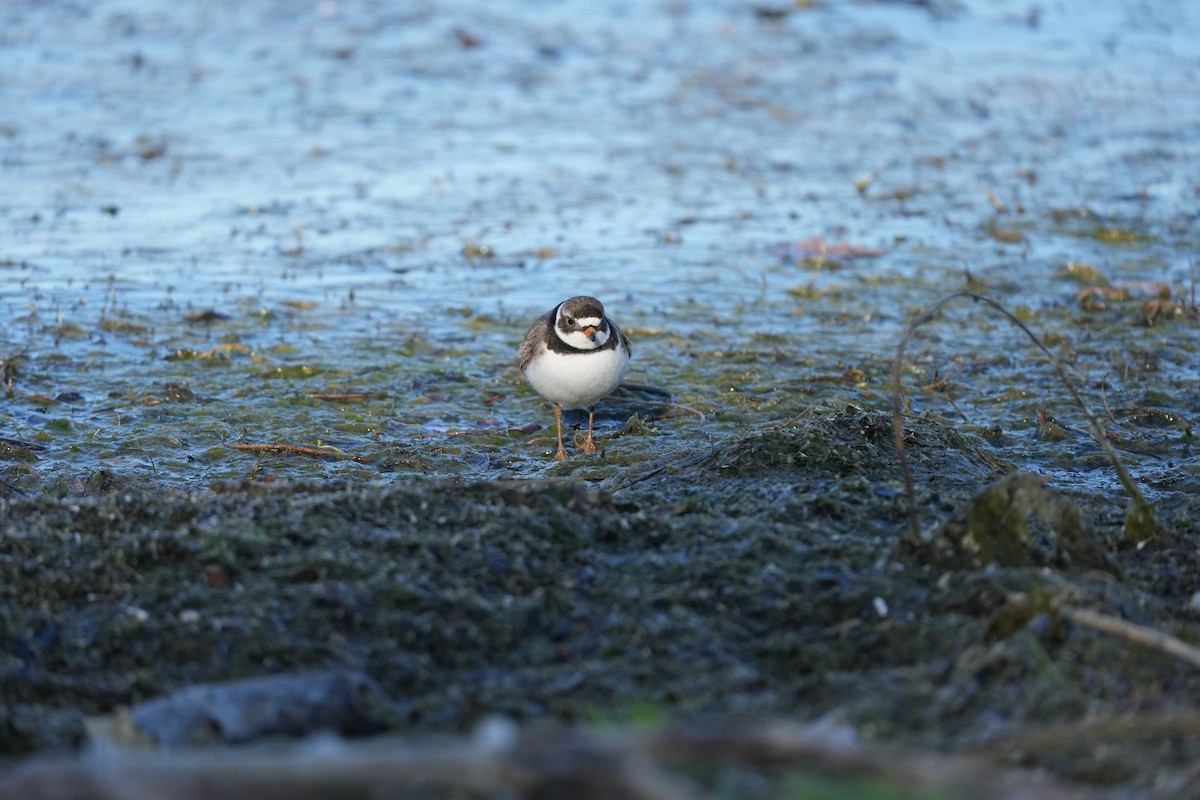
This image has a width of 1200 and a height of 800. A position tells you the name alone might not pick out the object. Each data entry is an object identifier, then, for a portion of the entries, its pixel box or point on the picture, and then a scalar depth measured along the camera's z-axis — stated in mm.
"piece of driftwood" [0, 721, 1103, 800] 4152
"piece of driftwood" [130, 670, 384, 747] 6289
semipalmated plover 13875
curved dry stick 8047
